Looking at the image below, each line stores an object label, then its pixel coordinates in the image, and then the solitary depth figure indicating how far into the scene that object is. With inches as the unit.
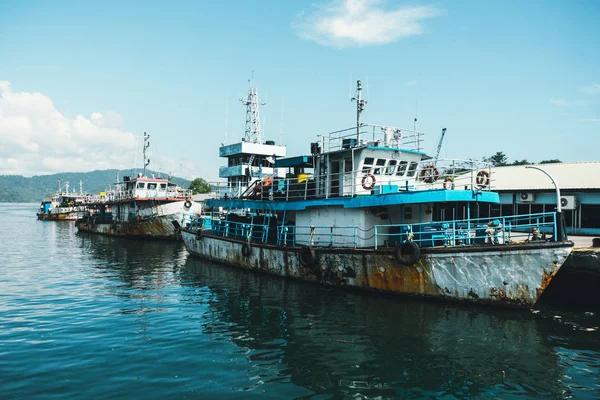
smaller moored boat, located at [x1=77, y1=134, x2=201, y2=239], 1526.8
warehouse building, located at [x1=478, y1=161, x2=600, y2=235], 1010.7
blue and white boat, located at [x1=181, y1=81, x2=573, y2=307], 532.1
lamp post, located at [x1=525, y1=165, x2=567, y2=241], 505.7
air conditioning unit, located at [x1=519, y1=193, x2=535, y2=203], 1090.7
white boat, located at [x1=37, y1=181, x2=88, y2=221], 3088.1
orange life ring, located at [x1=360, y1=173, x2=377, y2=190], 666.8
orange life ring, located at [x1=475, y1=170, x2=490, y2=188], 637.9
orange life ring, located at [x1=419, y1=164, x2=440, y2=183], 715.6
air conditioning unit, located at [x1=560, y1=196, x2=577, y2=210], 996.6
